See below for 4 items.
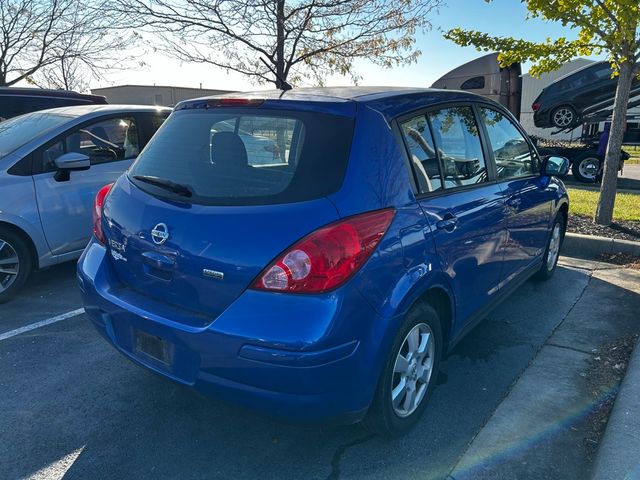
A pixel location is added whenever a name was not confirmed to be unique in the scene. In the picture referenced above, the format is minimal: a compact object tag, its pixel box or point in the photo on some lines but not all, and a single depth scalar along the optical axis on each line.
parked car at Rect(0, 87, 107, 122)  7.61
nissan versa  2.03
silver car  4.34
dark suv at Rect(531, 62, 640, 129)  12.88
